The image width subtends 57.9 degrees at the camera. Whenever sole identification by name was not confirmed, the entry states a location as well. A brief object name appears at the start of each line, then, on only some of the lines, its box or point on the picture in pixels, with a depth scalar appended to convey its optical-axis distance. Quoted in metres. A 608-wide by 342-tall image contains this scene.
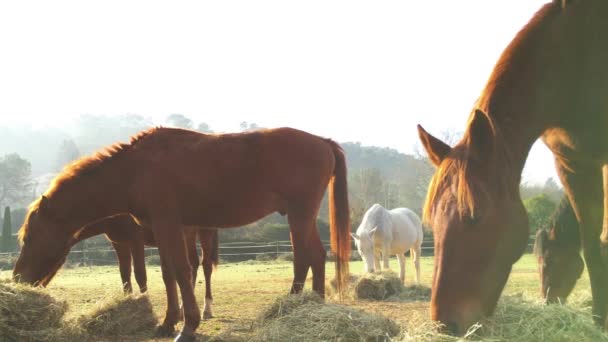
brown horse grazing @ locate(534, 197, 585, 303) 4.89
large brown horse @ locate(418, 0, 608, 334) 2.94
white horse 13.71
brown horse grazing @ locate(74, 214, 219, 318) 7.28
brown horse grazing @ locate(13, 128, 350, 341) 5.61
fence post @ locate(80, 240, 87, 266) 25.52
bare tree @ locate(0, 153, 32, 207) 81.12
